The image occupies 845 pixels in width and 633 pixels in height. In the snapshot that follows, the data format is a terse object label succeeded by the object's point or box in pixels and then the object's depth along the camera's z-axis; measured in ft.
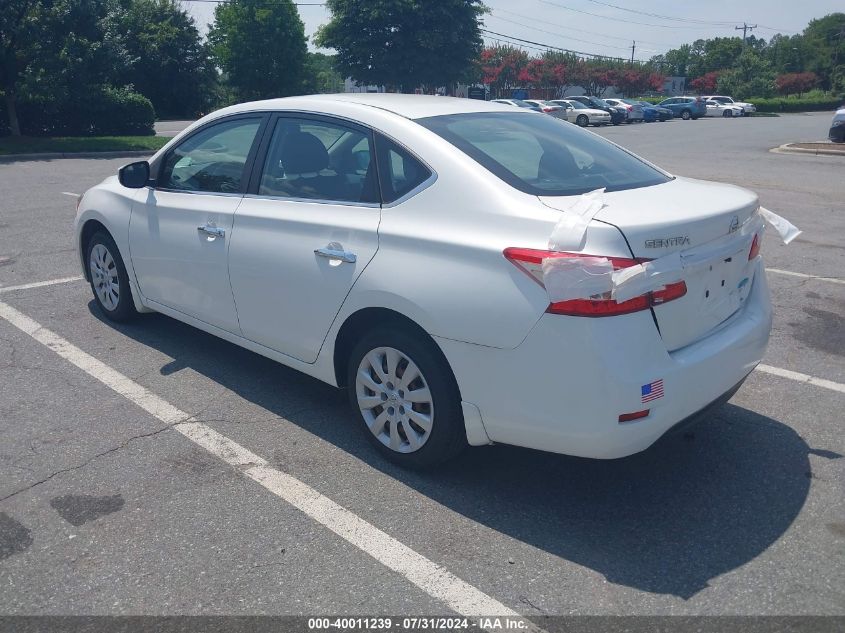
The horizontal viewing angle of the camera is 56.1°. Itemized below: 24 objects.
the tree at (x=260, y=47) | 166.61
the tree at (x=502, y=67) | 260.21
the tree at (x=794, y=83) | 273.33
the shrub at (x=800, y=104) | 221.46
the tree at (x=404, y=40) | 157.38
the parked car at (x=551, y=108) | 127.83
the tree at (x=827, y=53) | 293.02
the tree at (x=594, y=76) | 261.85
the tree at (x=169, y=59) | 137.49
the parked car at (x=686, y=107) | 175.83
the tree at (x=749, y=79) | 251.80
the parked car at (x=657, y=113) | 162.20
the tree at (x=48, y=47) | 67.82
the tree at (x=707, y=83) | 285.64
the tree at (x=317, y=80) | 181.82
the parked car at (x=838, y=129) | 84.99
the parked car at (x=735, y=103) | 190.08
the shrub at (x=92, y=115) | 78.87
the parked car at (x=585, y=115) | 144.66
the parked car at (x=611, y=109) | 151.17
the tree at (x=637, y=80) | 273.33
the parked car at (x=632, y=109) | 155.46
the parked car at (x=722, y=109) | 186.70
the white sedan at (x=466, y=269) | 10.29
